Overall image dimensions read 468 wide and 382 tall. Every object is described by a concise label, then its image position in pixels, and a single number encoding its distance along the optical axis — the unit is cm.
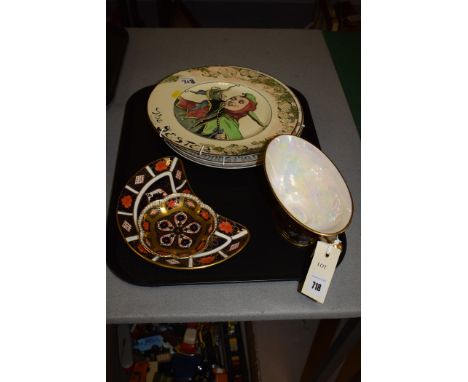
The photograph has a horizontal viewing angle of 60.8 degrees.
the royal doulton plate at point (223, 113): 71
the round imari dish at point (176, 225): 62
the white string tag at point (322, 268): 58
